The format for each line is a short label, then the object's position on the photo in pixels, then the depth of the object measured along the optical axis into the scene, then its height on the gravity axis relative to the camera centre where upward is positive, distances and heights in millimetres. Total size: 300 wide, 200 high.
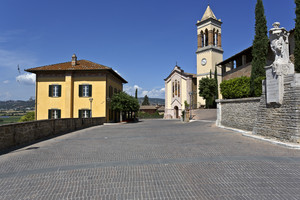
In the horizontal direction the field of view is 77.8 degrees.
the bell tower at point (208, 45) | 40188 +13174
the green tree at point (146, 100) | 92262 +2180
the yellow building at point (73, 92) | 26453 +1783
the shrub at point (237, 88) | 17641 +1636
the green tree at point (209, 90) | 37156 +2778
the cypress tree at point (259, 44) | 17812 +5979
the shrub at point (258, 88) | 14372 +1326
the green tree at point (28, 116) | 40109 -2666
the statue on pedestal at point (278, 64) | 9766 +2138
